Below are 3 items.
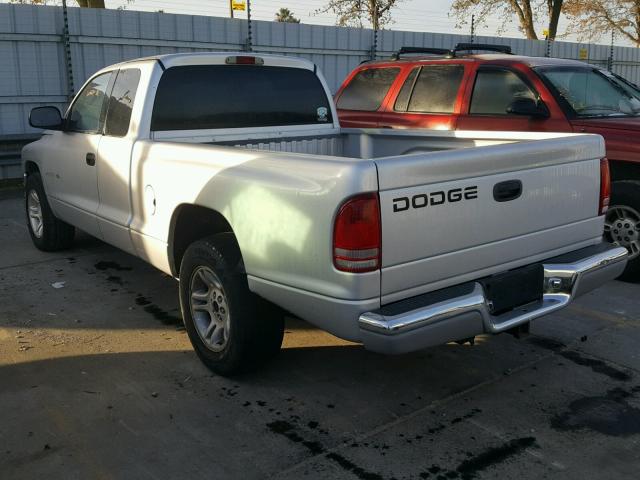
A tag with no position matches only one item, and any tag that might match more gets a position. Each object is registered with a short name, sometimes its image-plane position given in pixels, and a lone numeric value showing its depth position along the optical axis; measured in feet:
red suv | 18.97
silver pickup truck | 9.83
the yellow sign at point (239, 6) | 41.50
